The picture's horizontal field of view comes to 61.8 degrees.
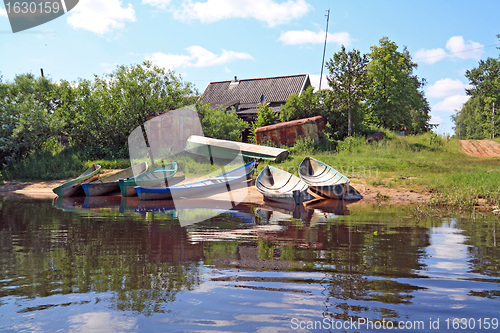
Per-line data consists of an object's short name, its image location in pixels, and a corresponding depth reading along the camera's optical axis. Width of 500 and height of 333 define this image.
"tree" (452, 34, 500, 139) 48.78
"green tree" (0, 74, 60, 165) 24.48
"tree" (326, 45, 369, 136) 25.11
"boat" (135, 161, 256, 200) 16.67
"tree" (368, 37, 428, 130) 29.80
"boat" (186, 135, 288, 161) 21.12
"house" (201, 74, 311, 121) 37.84
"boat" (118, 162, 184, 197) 17.69
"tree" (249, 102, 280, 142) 27.38
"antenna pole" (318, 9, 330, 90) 33.89
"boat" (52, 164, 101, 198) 18.41
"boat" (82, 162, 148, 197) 18.38
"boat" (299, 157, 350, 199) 15.71
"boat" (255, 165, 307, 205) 15.13
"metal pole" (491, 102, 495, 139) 46.22
